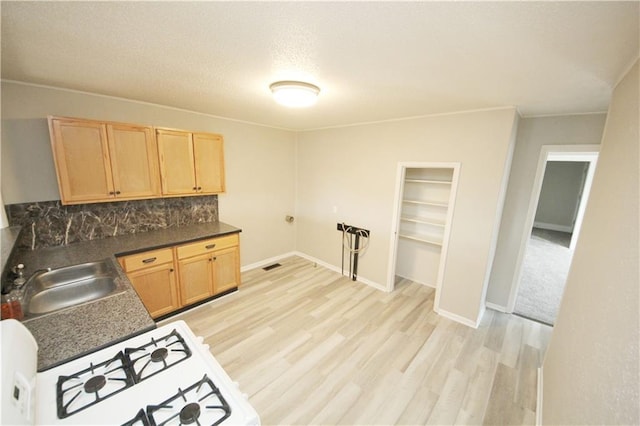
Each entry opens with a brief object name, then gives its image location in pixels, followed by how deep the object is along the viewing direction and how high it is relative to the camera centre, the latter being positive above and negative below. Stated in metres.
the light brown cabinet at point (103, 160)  2.15 +0.03
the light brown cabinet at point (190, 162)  2.74 +0.06
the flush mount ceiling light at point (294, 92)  1.88 +0.63
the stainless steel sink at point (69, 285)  1.74 -0.96
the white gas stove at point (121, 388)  0.81 -0.92
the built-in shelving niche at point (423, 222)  3.47 -0.67
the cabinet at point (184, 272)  2.47 -1.21
